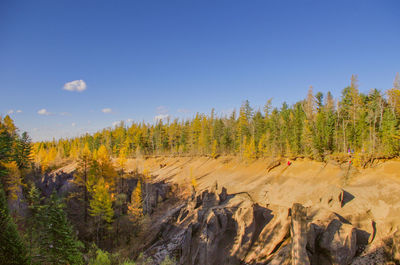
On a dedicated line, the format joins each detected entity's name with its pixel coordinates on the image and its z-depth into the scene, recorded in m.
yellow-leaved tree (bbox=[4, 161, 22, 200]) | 26.37
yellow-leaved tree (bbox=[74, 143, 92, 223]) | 29.76
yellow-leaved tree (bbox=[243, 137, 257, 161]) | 50.50
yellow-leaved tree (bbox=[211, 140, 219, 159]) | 60.92
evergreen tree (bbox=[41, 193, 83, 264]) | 14.30
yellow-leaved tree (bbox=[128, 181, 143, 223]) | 29.79
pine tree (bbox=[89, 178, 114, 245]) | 26.34
